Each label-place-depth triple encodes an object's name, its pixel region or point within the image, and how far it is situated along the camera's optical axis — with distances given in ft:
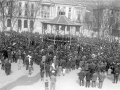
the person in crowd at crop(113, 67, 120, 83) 40.09
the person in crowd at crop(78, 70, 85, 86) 36.47
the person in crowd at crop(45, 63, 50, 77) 40.55
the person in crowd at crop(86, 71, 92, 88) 36.57
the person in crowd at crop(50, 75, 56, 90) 33.24
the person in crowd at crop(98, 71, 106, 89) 36.54
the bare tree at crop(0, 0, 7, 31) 96.02
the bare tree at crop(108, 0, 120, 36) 120.23
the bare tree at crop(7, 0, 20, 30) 107.96
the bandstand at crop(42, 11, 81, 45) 73.95
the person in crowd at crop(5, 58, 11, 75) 41.42
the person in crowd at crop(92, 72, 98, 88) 36.40
